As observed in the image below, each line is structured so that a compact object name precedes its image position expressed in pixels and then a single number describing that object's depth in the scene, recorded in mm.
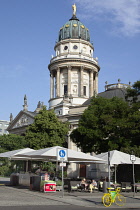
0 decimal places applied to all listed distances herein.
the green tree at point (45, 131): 50438
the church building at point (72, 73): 71188
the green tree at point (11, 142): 60312
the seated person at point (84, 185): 24391
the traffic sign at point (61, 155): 18625
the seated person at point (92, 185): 23647
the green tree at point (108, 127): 35062
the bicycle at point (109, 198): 15820
